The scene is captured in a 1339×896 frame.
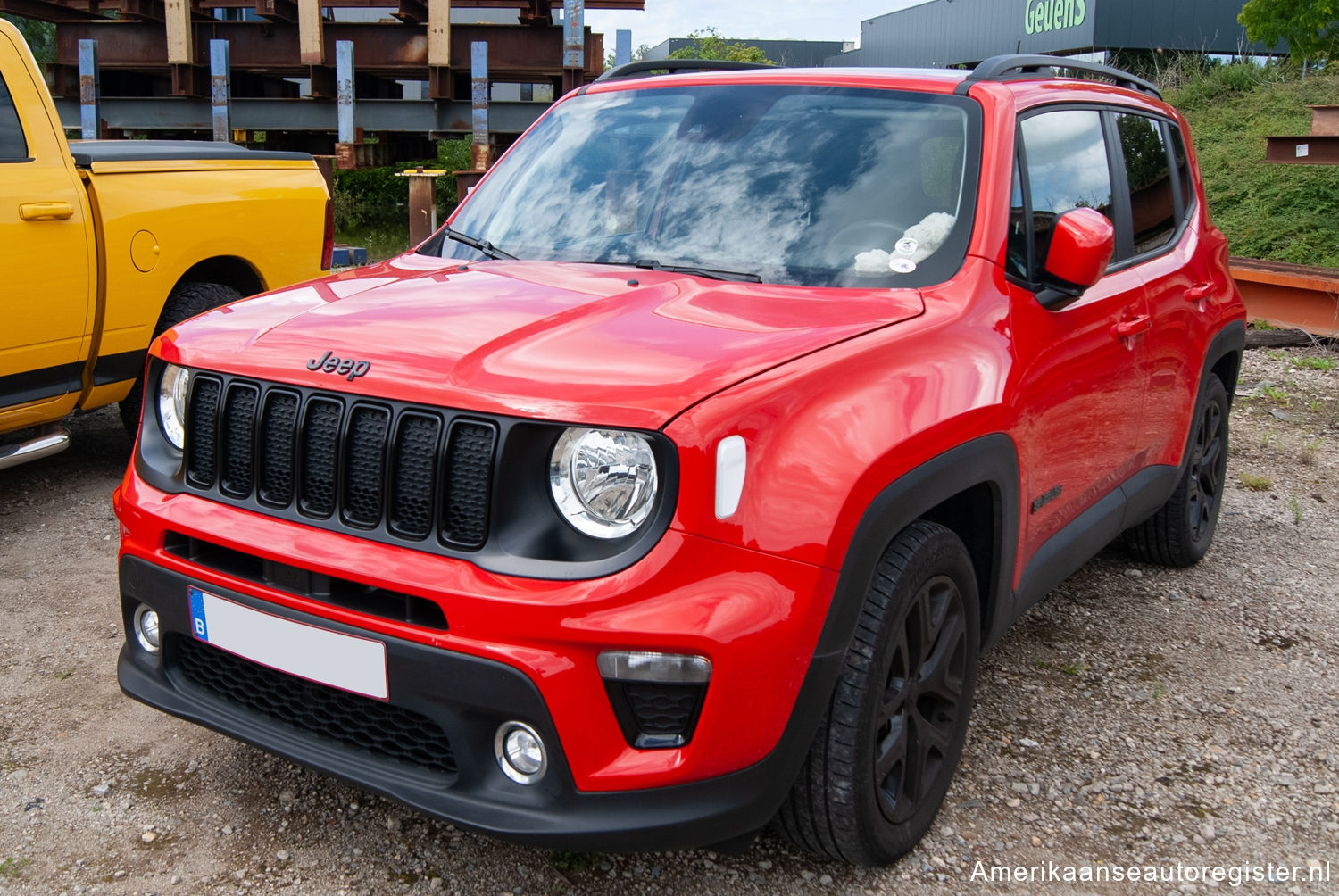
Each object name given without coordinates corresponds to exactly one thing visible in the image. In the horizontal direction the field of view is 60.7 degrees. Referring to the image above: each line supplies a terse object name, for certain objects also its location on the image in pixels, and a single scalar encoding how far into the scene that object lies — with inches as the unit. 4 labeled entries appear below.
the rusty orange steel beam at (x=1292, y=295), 338.6
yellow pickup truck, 172.7
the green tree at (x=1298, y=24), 605.3
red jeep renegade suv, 77.0
